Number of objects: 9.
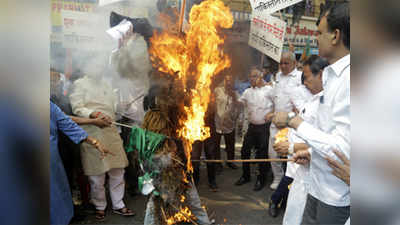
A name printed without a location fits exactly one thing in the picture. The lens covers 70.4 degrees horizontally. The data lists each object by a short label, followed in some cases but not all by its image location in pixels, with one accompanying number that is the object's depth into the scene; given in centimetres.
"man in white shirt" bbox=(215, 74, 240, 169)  319
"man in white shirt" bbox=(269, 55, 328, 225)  296
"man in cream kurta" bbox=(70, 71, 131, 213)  307
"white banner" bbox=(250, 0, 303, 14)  311
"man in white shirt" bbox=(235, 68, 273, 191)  327
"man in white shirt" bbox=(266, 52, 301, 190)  324
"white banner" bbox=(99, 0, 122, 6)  295
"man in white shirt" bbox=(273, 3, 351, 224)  273
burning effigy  303
